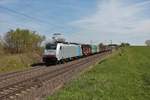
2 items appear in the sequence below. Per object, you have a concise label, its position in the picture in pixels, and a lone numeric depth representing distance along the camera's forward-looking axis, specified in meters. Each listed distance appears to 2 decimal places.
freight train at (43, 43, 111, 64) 20.58
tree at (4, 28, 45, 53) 31.33
